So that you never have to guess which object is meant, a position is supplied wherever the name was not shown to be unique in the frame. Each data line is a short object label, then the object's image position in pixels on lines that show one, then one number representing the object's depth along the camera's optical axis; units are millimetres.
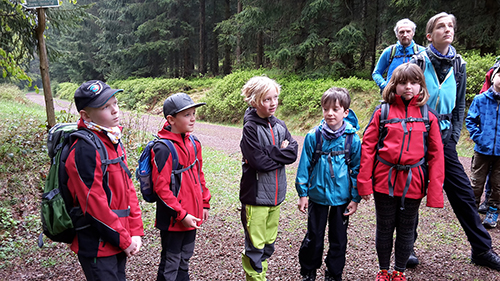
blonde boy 2873
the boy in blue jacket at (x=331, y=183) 2988
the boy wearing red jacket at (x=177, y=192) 2576
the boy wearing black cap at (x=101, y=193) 2068
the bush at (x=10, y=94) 22203
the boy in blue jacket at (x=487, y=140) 4383
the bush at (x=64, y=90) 37250
